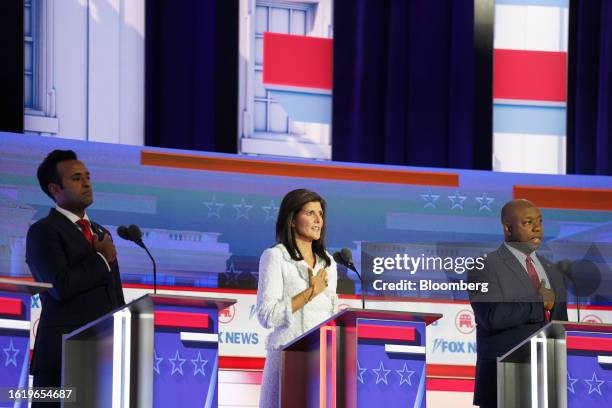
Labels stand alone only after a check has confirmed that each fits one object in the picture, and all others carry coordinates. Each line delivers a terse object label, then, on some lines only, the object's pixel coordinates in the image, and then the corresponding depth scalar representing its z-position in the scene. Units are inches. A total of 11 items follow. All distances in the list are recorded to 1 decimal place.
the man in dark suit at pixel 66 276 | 287.7
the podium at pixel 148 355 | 258.1
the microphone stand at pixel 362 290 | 350.1
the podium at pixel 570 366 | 308.8
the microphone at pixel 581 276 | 424.2
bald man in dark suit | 335.6
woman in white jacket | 303.1
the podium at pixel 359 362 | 286.4
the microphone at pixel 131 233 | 328.5
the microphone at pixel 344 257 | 362.8
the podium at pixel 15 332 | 263.1
